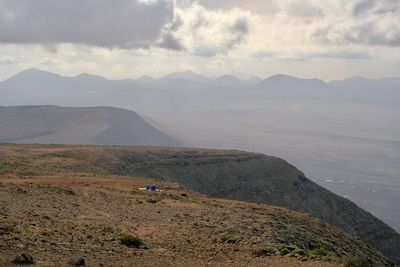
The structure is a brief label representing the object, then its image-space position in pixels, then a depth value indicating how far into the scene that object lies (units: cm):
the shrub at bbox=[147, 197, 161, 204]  3234
